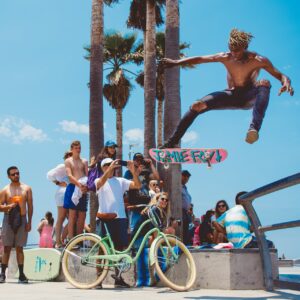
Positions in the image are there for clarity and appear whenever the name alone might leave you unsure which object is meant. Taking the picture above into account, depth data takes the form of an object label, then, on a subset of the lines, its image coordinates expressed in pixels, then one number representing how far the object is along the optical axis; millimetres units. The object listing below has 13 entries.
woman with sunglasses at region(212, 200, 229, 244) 9148
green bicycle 7859
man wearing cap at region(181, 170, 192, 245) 10750
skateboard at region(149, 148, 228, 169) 6820
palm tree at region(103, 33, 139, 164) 30000
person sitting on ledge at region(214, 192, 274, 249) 7855
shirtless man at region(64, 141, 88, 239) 9203
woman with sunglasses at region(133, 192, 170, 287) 8062
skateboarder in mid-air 6285
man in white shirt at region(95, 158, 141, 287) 8281
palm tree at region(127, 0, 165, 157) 20781
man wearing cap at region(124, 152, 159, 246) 8468
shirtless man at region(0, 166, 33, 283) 9102
